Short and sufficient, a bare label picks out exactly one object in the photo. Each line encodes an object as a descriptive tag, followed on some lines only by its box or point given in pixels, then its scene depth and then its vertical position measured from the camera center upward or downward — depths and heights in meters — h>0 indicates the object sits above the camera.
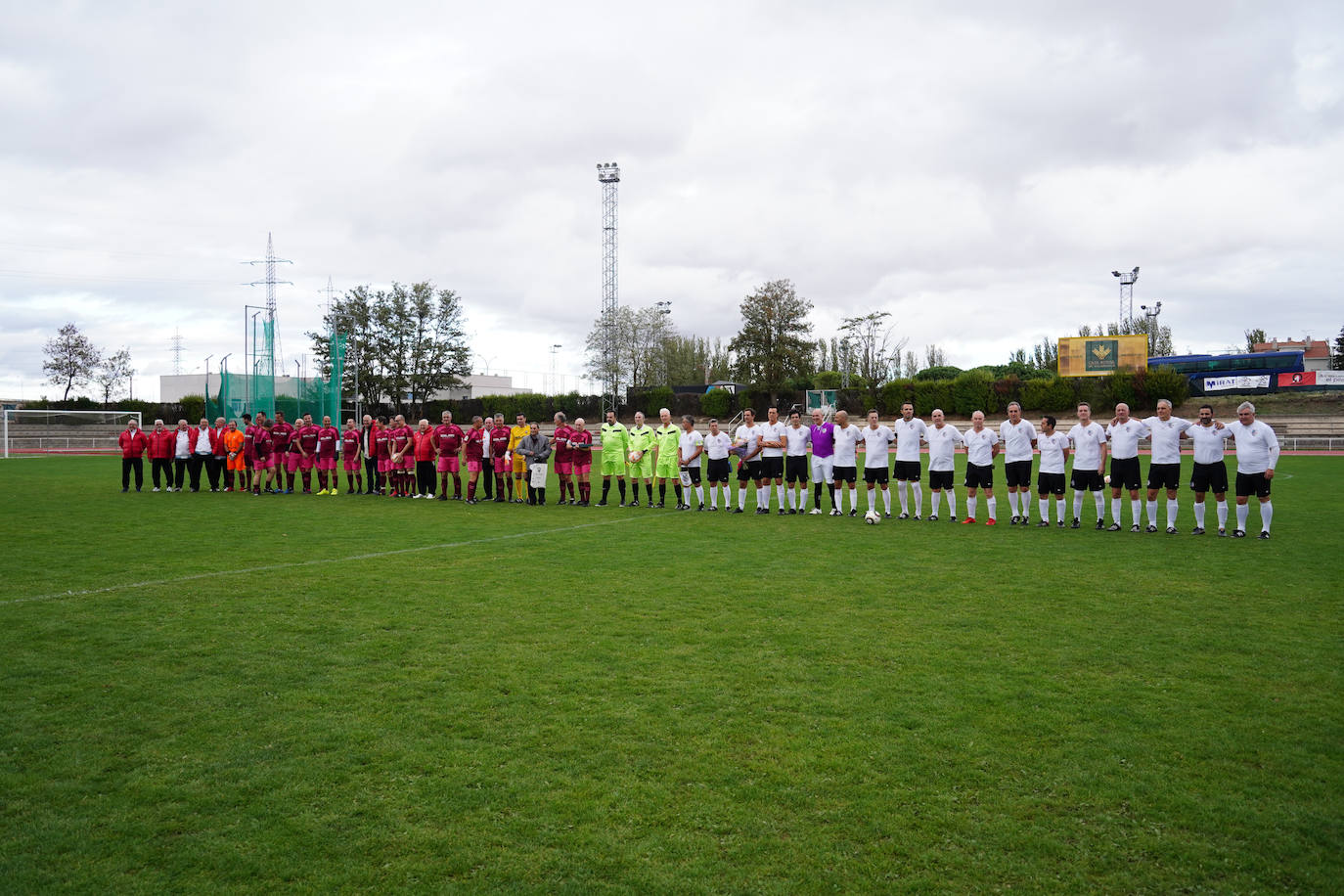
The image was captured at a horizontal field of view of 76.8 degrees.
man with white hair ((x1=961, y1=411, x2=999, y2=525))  13.62 -0.50
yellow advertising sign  46.59 +4.11
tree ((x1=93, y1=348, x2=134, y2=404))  55.00 +4.43
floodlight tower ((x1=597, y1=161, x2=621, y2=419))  55.44 +9.83
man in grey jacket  16.64 -0.46
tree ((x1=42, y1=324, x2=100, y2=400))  53.31 +5.17
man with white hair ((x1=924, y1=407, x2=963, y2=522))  14.06 -0.42
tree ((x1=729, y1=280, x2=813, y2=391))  54.59 +6.25
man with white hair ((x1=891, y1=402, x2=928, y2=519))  14.59 -0.27
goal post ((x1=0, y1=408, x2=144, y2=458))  39.50 +0.39
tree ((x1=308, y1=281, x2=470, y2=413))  53.50 +5.89
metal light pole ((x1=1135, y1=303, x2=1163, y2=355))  64.06 +7.92
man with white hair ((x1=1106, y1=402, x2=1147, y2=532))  12.72 -0.35
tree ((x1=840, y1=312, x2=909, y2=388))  57.31 +5.23
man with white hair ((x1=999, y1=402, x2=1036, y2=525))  13.62 -0.37
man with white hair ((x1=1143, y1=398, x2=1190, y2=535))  12.44 -0.37
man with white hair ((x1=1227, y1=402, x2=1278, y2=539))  11.60 -0.45
